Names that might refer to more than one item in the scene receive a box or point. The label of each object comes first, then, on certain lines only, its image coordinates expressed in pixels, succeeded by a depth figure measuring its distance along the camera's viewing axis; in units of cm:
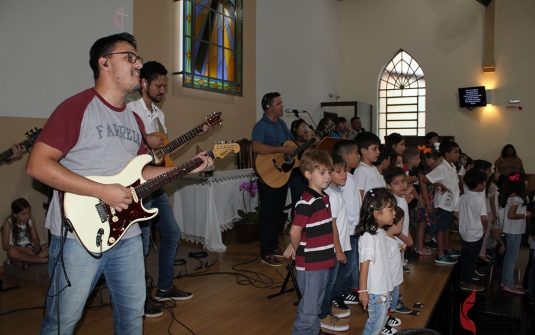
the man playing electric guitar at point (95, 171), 166
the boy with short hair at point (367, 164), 364
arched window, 1148
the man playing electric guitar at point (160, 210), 318
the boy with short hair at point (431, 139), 809
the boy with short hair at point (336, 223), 301
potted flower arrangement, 566
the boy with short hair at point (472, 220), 446
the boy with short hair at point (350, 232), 342
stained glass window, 655
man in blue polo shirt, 457
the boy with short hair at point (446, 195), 508
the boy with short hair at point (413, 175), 499
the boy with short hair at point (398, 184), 365
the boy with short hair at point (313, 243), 262
